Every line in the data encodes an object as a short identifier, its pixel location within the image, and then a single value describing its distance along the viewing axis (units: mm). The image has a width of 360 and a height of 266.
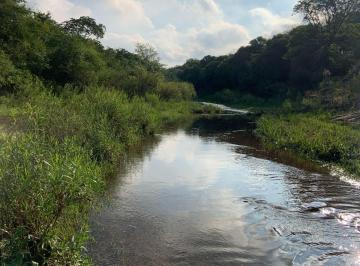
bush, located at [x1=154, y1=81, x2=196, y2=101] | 60531
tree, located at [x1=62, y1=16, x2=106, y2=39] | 63500
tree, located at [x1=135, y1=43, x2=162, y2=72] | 75062
